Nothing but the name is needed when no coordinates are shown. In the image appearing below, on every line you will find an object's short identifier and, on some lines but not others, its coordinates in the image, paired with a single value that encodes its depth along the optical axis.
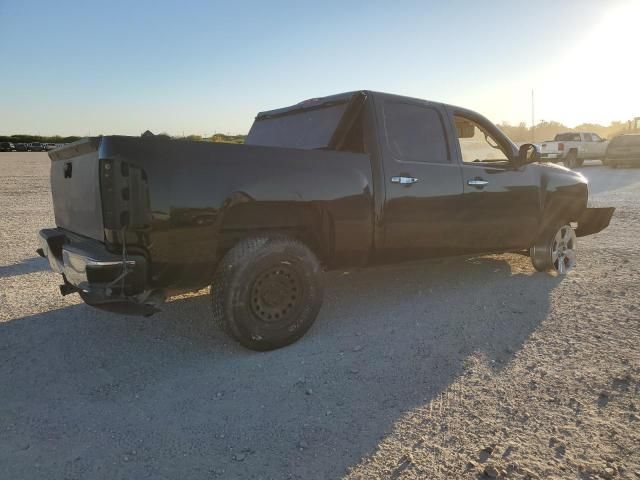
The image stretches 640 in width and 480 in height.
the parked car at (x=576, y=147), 22.48
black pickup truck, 2.79
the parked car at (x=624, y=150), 19.83
